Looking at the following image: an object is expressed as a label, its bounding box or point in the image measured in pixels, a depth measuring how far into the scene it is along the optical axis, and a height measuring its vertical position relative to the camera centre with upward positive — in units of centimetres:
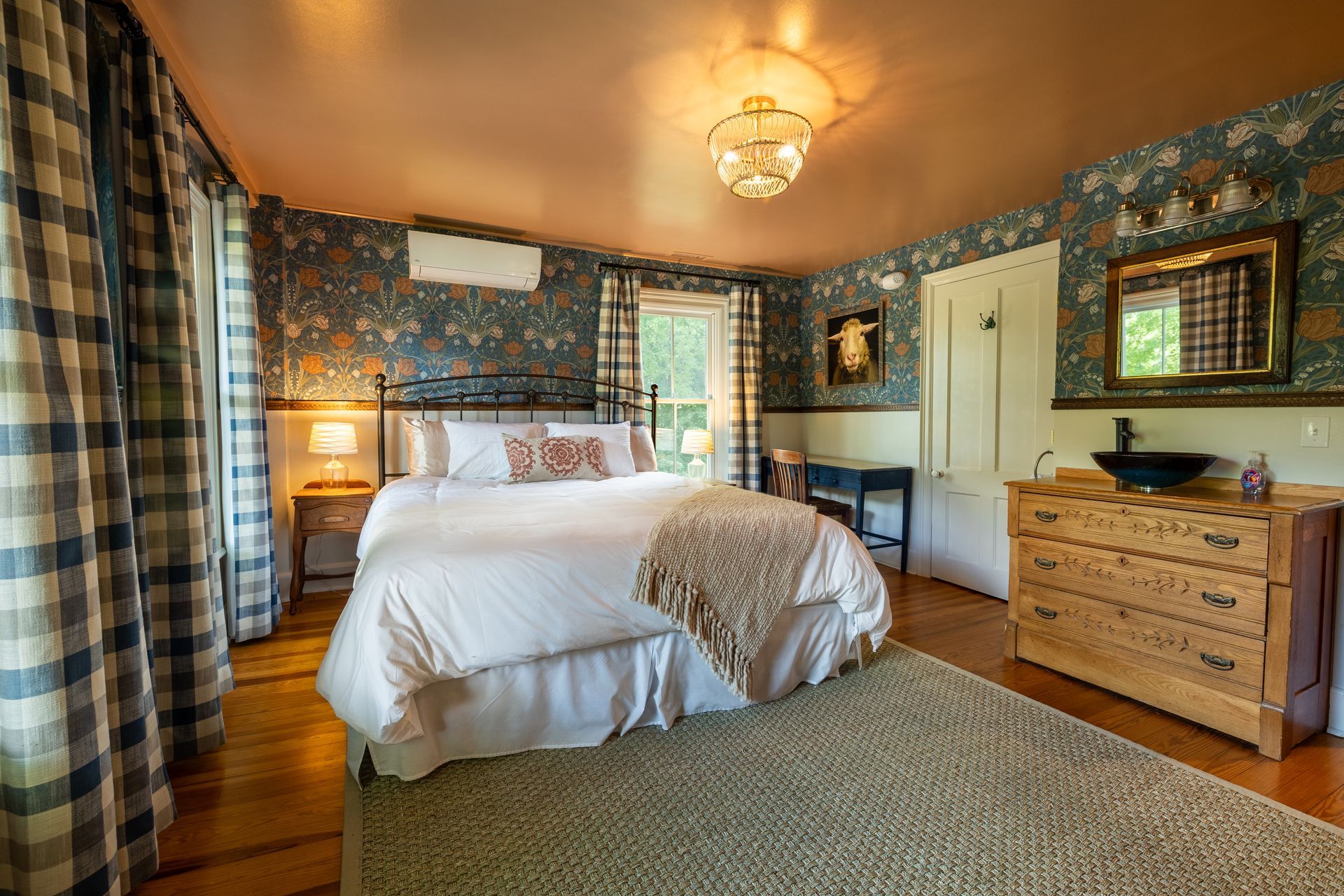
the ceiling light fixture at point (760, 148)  227 +102
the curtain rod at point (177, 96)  179 +123
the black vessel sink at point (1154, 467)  237 -23
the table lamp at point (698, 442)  462 -20
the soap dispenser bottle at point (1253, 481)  233 -28
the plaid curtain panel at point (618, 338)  450 +59
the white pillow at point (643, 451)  404 -23
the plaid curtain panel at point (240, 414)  301 +5
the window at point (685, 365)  493 +43
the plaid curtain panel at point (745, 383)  500 +27
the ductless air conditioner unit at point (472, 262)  383 +103
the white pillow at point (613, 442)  373 -15
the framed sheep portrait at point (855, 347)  469 +53
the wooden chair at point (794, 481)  414 -47
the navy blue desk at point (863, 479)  416 -46
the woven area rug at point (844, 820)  149 -113
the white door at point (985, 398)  361 +9
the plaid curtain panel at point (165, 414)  187 +3
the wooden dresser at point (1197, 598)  205 -72
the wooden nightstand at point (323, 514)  343 -52
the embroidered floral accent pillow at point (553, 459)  341 -23
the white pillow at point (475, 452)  350 -19
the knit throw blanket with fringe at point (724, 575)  213 -58
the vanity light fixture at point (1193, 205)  236 +84
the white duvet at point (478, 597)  178 -58
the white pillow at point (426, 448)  360 -16
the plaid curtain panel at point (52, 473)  112 -9
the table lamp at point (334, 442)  356 -12
